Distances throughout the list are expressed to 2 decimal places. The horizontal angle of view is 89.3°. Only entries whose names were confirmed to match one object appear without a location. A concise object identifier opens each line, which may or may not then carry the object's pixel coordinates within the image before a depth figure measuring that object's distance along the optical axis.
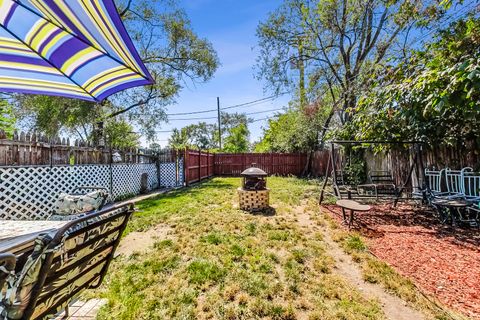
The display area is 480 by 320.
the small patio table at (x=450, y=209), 3.84
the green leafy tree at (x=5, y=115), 9.12
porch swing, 5.14
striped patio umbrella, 1.66
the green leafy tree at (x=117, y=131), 12.96
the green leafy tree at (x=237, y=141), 22.66
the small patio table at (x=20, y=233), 1.37
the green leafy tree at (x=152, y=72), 10.26
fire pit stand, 5.62
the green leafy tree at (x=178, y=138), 34.59
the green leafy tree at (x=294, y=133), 13.23
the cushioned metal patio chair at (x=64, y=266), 0.99
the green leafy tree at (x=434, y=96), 2.96
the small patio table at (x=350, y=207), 4.07
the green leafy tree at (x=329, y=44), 9.07
